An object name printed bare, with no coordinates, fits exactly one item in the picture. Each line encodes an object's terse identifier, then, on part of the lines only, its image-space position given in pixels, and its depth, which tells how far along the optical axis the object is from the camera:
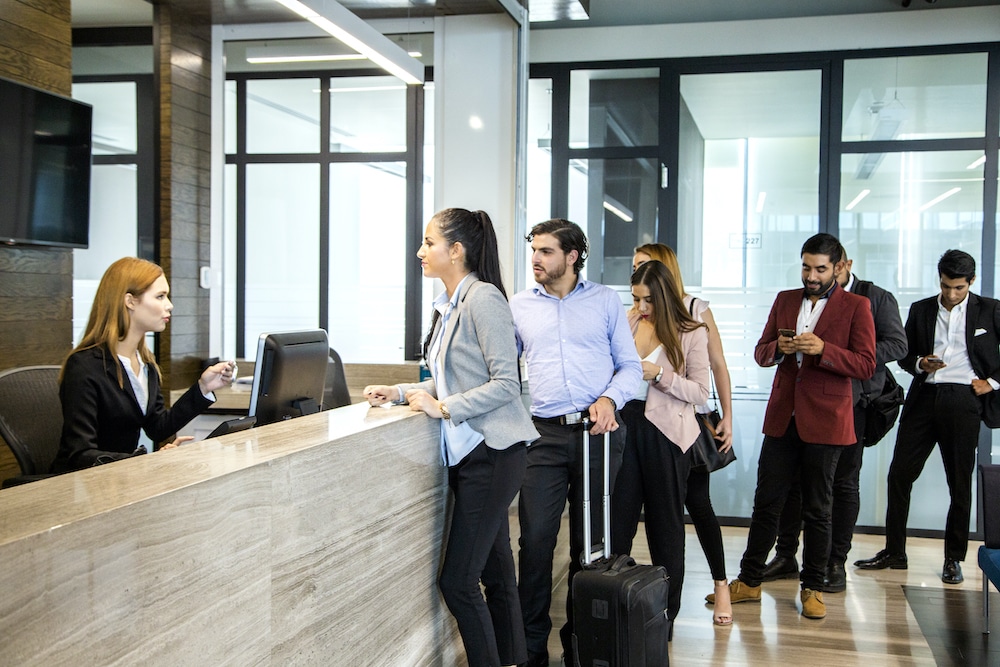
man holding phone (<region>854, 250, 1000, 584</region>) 4.75
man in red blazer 4.08
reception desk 1.29
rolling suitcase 2.88
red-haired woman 2.83
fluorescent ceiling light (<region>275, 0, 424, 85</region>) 3.59
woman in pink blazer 3.61
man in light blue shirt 3.21
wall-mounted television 4.38
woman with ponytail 2.64
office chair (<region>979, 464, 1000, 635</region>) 3.75
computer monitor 2.76
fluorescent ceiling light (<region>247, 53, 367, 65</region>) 6.31
